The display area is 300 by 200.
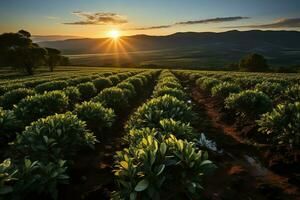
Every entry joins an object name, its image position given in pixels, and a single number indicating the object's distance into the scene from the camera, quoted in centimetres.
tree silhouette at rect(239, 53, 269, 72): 5818
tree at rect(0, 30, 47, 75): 4048
